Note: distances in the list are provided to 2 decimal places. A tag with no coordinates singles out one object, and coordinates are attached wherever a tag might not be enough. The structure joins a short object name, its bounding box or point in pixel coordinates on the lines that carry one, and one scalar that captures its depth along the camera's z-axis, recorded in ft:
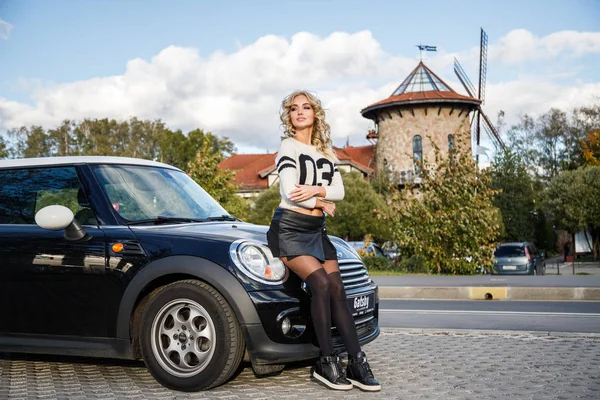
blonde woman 15.55
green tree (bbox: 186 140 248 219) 102.40
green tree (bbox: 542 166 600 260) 172.76
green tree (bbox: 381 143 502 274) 69.62
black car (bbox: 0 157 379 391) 15.33
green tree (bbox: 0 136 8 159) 205.47
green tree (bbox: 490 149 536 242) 176.96
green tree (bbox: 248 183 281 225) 159.53
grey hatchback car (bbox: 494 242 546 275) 91.61
